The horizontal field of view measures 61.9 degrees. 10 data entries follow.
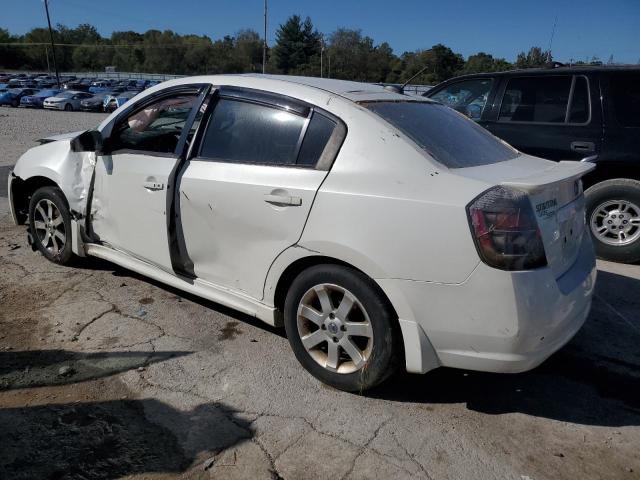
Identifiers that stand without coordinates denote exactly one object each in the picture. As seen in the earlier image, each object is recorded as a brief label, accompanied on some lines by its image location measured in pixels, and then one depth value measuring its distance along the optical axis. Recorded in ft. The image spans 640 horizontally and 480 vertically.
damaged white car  8.27
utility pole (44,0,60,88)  206.69
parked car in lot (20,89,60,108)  118.01
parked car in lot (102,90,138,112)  102.01
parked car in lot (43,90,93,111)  111.45
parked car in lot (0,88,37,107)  119.85
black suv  17.44
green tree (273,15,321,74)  264.52
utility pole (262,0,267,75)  151.84
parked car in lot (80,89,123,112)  111.86
